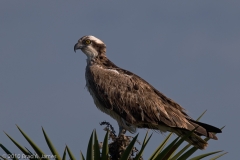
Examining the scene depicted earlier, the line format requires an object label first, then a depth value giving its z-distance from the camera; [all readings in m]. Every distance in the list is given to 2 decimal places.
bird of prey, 20.81
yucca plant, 13.53
